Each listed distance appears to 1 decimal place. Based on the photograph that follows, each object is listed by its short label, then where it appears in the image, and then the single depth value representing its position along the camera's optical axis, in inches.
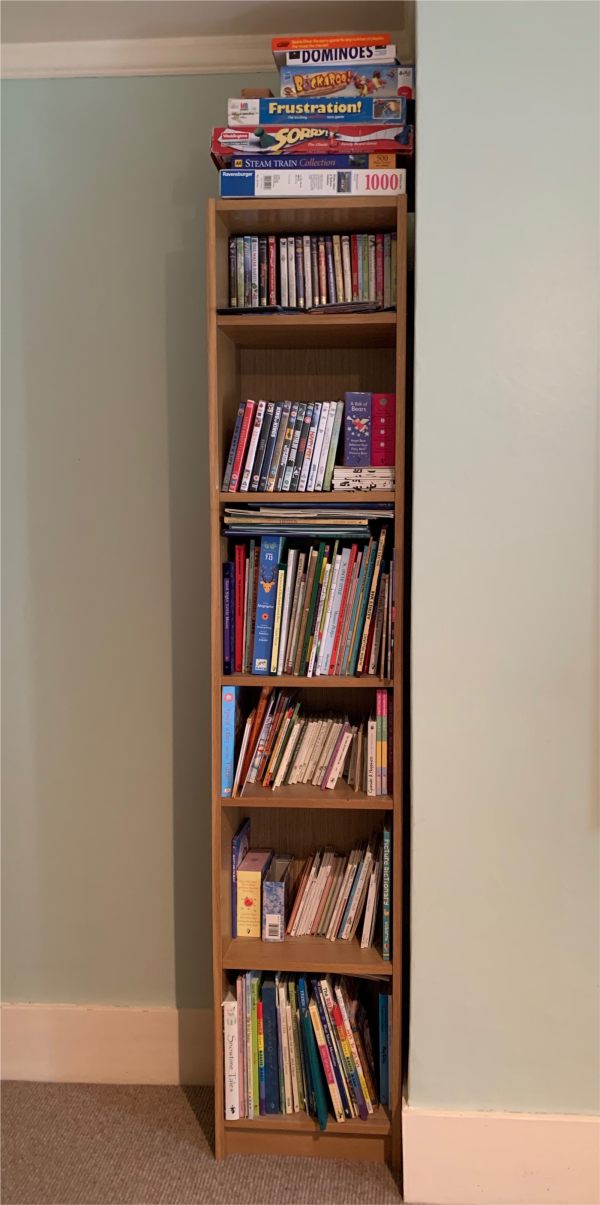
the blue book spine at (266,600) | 78.3
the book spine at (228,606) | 79.3
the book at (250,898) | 82.6
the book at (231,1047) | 80.4
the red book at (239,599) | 79.1
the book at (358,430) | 76.9
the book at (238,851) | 82.7
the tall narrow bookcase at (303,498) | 75.4
